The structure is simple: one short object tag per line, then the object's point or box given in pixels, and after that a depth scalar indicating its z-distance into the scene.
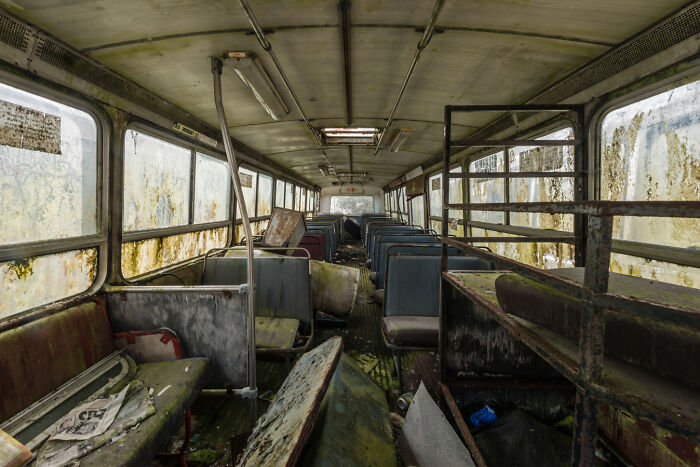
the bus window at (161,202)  2.97
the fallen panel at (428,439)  1.55
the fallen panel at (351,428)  1.27
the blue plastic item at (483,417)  2.21
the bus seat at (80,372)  1.59
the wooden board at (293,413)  1.17
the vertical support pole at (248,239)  2.22
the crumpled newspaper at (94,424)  1.51
